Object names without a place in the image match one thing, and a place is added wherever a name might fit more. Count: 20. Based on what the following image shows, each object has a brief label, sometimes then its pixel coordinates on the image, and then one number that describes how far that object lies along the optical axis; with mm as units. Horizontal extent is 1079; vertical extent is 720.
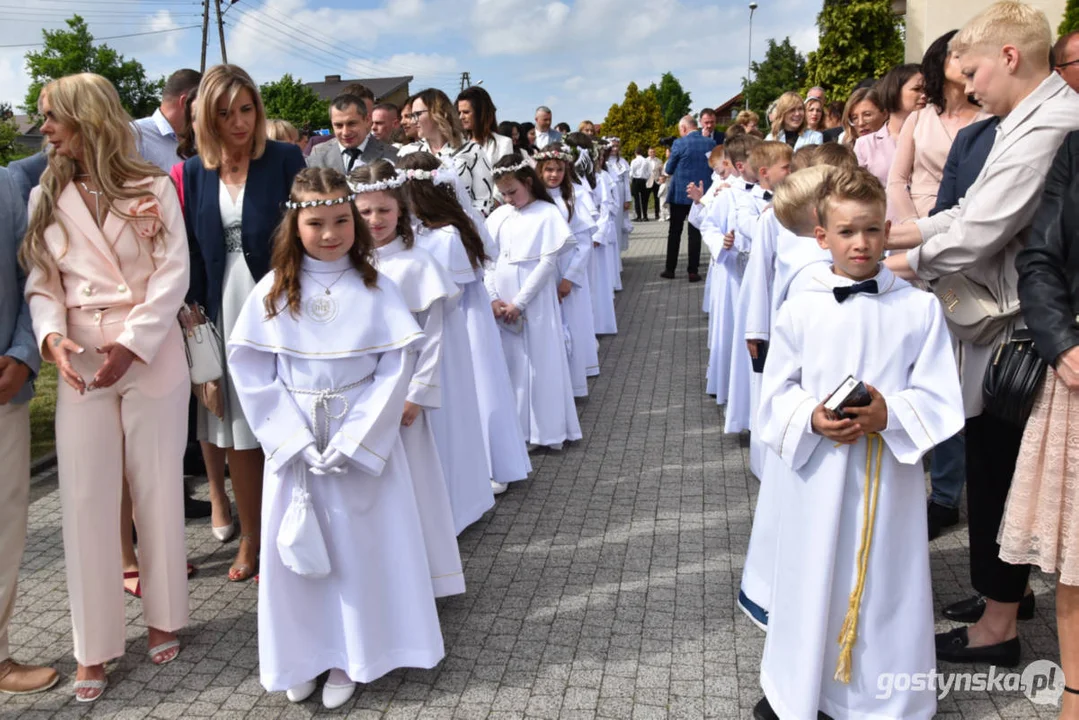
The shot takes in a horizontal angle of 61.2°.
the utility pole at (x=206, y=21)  33406
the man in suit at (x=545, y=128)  13719
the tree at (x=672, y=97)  106262
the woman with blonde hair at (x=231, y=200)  4324
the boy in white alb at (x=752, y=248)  5595
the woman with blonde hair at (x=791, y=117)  9773
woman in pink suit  3602
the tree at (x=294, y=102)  72500
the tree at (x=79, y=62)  71062
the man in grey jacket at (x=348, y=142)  5863
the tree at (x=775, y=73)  87750
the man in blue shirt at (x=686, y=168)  13586
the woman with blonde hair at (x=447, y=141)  6668
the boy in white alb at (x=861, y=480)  2980
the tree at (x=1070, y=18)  13117
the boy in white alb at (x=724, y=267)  7305
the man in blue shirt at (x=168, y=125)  5543
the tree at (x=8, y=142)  18094
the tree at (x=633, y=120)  35188
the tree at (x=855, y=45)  30266
